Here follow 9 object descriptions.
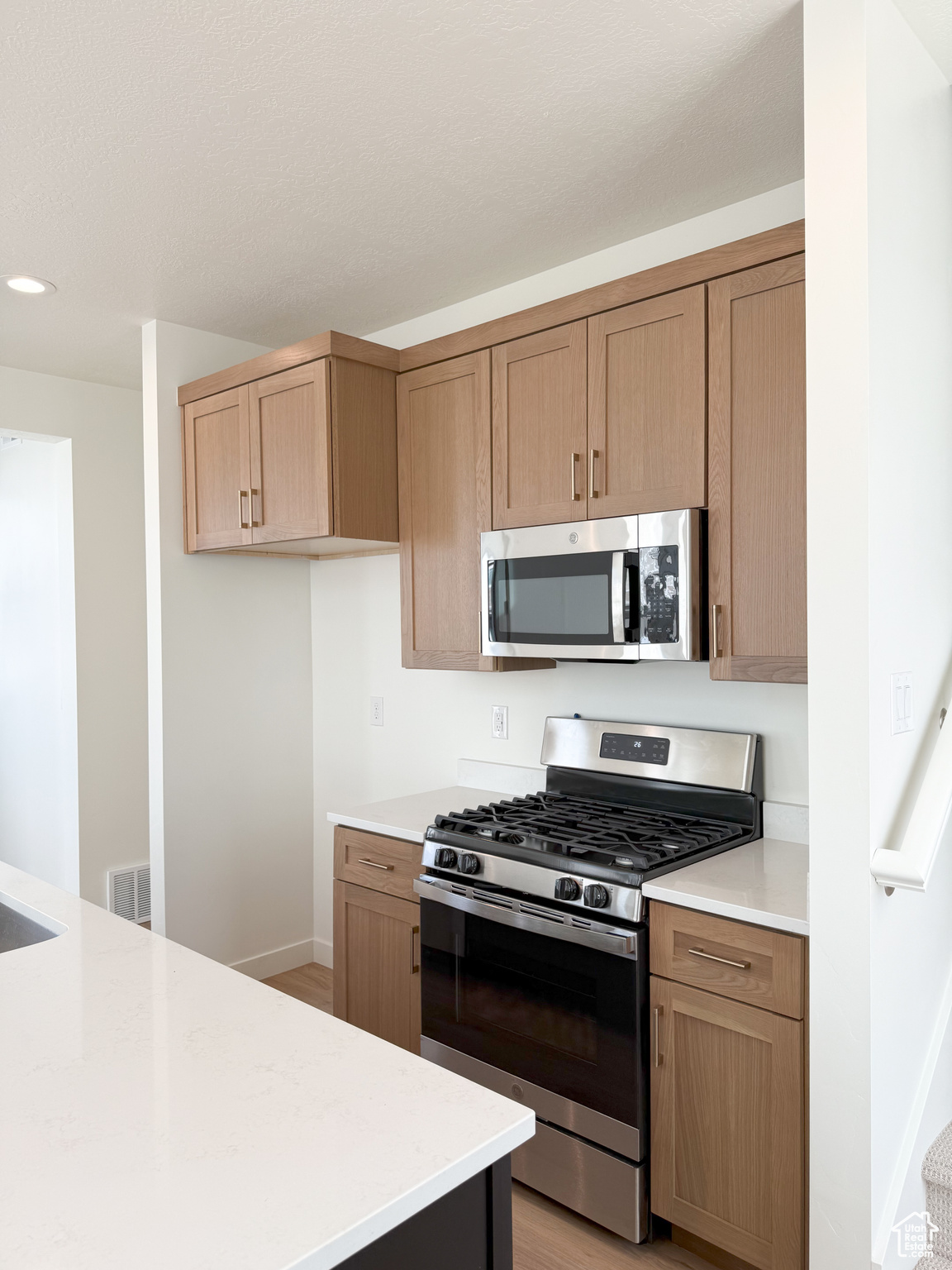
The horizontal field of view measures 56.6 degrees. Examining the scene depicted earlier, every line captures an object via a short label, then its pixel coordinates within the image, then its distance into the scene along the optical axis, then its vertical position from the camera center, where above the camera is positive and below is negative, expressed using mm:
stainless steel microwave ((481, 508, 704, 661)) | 2203 +95
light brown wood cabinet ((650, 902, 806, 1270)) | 1779 -982
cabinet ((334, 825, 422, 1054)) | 2611 -950
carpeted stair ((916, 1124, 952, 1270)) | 1821 -1204
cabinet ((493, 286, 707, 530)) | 2217 +567
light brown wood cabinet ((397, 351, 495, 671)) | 2752 +386
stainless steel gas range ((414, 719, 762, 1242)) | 2027 -788
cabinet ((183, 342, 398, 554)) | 2848 +573
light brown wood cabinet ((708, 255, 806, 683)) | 2023 +352
